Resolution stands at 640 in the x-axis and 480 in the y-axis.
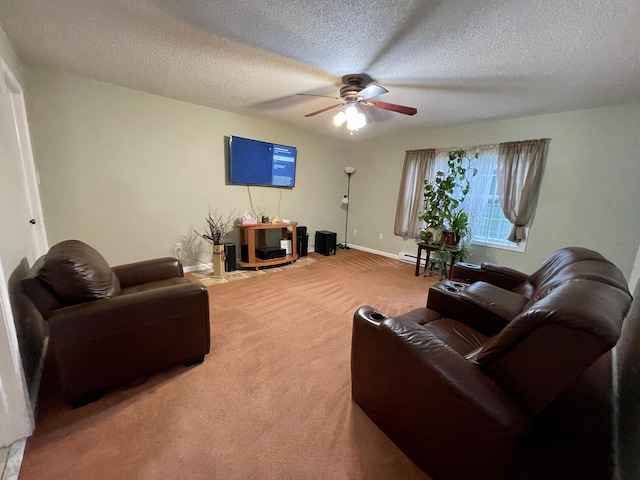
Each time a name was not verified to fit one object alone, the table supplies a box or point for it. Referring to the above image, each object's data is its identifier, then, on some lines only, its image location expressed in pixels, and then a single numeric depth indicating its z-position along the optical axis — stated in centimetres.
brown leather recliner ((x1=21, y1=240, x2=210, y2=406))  134
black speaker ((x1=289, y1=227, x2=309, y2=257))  477
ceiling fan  240
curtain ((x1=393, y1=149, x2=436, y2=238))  439
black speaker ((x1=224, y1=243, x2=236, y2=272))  374
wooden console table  391
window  375
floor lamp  541
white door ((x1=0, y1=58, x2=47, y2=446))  117
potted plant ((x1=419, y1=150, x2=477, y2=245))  372
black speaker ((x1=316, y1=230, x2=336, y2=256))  499
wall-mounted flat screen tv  388
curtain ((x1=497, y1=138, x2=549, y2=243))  334
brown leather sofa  80
